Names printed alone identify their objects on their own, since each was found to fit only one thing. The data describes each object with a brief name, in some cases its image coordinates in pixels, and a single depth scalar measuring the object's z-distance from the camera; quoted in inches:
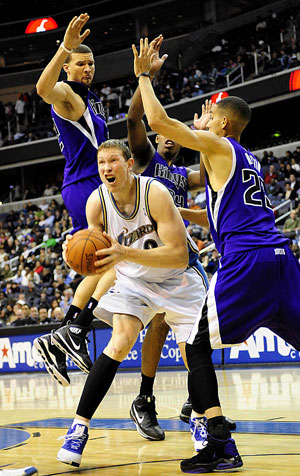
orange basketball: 145.2
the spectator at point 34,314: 575.5
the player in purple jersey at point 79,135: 199.8
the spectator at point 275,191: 656.1
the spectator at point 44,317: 556.4
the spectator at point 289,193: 626.2
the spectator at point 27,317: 566.9
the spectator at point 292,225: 548.1
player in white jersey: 157.9
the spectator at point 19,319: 569.3
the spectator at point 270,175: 692.7
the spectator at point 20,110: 1188.5
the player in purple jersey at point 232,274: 141.7
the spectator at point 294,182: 631.2
